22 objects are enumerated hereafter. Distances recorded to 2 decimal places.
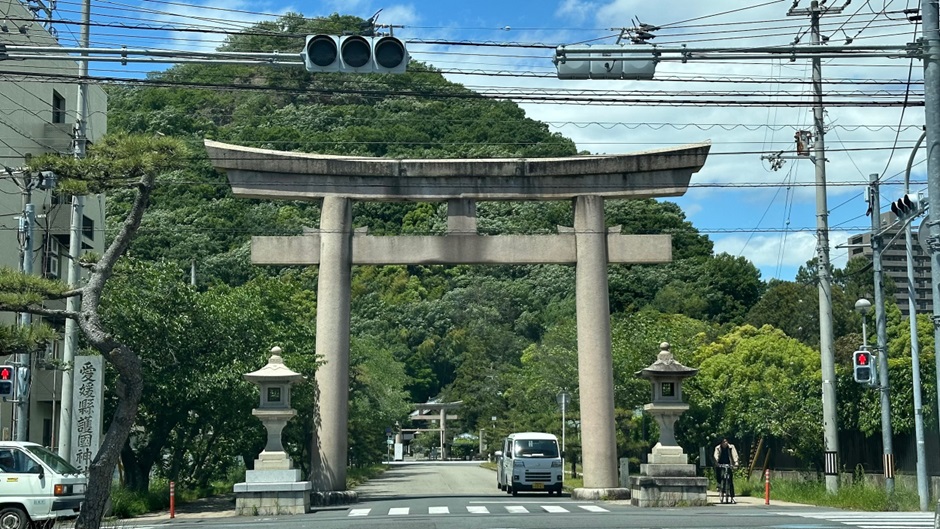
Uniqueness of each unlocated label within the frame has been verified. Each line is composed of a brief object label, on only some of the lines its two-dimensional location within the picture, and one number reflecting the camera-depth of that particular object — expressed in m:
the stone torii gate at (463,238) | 29.11
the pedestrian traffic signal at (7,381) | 23.39
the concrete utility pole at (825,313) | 27.06
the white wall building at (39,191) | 34.38
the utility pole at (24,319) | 24.34
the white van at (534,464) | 33.66
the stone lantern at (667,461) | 25.09
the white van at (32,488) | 19.80
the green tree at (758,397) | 35.59
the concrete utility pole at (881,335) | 25.50
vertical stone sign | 23.70
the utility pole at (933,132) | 15.98
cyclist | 28.09
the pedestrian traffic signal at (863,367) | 25.88
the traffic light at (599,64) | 14.78
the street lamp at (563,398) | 41.28
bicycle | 27.39
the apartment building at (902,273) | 90.81
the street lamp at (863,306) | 28.23
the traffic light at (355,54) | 13.66
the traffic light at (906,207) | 20.22
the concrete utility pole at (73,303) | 24.42
